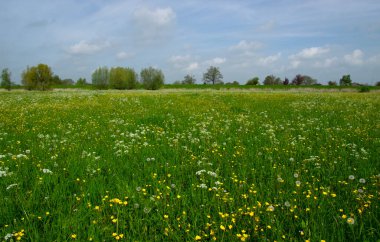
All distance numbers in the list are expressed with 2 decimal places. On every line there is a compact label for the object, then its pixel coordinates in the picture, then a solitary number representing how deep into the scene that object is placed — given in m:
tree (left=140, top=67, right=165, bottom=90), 76.62
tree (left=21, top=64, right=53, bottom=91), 59.09
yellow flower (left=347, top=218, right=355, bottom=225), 3.02
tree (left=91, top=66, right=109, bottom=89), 76.31
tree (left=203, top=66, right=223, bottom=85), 128.12
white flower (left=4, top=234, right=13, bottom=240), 2.72
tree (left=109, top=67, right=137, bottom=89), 75.19
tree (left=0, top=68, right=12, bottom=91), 66.00
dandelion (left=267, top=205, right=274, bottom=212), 3.33
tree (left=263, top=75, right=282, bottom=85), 115.25
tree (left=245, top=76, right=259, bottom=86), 103.88
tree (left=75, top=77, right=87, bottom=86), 108.82
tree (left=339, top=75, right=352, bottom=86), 100.07
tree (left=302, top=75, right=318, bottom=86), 109.75
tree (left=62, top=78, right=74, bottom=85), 113.69
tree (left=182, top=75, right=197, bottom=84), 126.94
